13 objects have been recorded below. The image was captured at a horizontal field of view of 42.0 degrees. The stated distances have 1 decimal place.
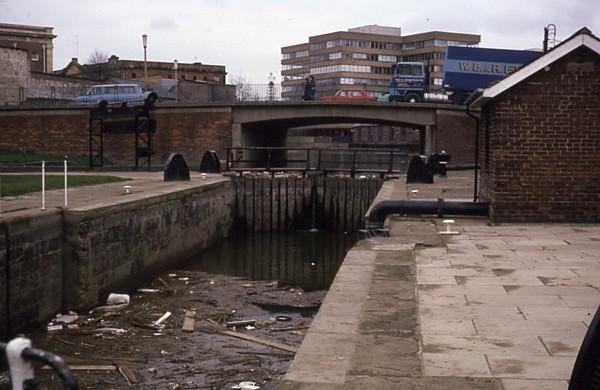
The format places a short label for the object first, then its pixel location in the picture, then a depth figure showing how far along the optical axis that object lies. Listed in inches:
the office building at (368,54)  4904.0
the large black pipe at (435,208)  606.1
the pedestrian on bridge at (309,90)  1952.8
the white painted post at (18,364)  103.6
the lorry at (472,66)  1845.5
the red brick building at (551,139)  563.2
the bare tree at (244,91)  2607.3
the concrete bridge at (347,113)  1631.4
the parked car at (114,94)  1788.9
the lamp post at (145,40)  1983.3
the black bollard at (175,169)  1001.5
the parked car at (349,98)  2041.0
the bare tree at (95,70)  3491.6
